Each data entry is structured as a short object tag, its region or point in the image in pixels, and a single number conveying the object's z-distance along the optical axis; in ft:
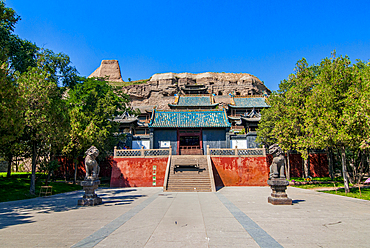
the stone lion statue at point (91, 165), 35.96
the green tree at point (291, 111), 61.67
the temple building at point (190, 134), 81.46
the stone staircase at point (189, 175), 55.67
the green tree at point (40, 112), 46.13
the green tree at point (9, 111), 34.22
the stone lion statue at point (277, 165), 33.94
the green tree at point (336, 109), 44.01
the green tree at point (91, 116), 62.75
